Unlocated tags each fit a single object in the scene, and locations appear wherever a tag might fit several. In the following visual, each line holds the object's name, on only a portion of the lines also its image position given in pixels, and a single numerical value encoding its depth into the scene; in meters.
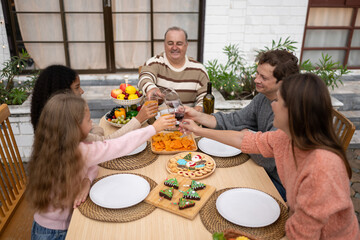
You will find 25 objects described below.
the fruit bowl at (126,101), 2.10
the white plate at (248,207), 1.24
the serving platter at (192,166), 1.53
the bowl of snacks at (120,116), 2.07
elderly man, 2.64
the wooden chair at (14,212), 1.65
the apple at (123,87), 2.24
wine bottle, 2.16
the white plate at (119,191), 1.33
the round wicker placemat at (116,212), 1.24
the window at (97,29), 4.07
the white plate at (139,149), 1.73
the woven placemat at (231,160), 1.64
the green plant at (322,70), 3.63
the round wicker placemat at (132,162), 1.62
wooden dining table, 1.17
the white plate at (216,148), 1.73
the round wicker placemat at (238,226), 1.18
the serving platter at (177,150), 1.73
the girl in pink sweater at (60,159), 1.35
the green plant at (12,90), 3.38
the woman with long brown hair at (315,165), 1.03
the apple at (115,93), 2.15
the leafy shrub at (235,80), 3.62
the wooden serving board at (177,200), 1.26
